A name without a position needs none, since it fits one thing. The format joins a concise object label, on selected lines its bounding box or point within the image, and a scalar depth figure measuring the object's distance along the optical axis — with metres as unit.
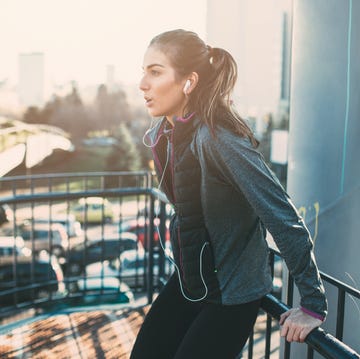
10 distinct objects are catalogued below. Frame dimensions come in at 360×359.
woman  1.31
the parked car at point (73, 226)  15.21
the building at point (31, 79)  26.91
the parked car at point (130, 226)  16.66
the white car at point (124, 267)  10.99
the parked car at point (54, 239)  13.89
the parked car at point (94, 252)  13.10
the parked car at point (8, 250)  11.29
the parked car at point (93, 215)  20.80
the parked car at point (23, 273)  10.64
